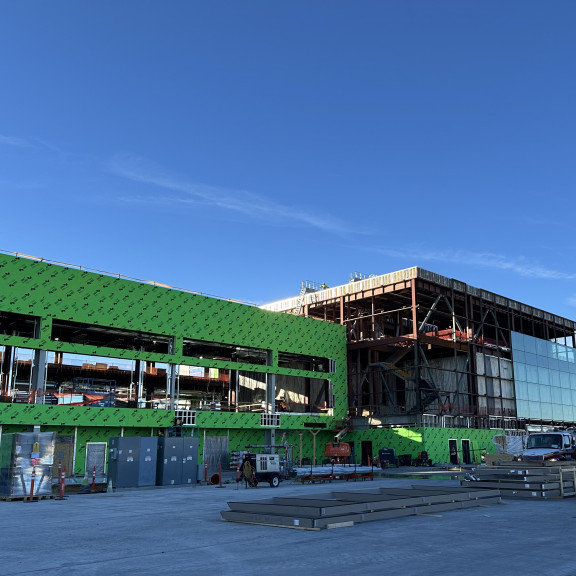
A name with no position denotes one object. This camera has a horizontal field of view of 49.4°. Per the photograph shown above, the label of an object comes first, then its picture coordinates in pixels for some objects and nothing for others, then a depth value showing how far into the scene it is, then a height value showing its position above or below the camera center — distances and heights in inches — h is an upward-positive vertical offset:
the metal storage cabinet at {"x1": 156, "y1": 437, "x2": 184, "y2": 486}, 1211.2 -42.4
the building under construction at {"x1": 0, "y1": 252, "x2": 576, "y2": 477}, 1494.8 +232.8
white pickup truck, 1149.9 -14.0
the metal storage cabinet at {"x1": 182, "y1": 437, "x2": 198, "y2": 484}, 1246.9 -42.1
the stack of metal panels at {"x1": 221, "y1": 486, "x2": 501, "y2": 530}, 561.6 -66.3
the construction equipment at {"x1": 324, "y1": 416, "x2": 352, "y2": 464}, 1635.1 -28.0
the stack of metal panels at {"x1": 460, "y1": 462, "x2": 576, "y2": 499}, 839.7 -55.2
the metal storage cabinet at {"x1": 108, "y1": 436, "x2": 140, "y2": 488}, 1141.1 -42.1
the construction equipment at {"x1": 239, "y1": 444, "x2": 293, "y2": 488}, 1163.3 -56.2
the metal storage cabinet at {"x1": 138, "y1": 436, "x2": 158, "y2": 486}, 1175.0 -41.7
